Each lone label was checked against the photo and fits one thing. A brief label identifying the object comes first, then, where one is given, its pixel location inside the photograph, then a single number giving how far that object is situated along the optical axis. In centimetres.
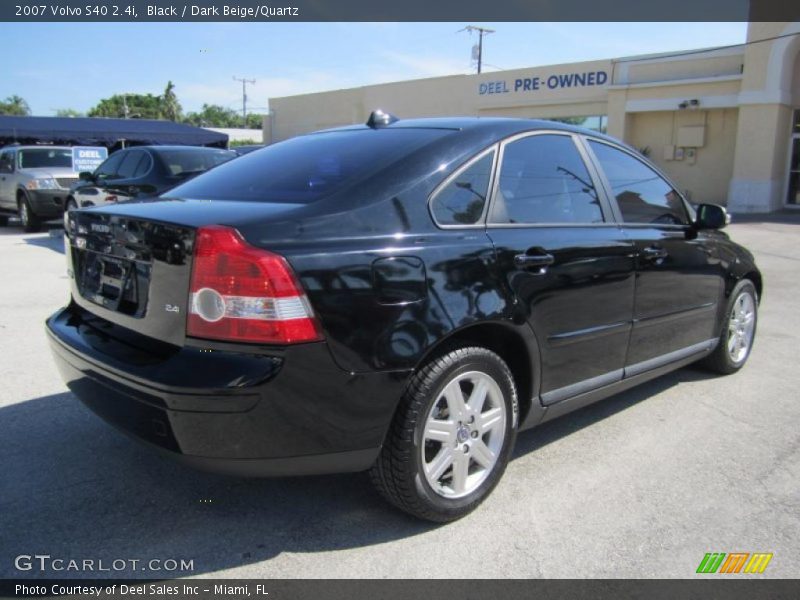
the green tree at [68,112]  8645
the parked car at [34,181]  1390
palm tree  10162
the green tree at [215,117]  10262
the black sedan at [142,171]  928
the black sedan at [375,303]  240
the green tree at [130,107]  9156
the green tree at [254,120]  11231
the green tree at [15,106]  10075
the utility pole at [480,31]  4884
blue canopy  2766
